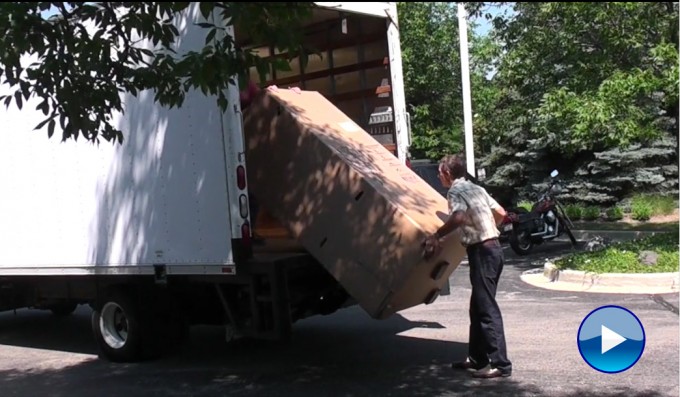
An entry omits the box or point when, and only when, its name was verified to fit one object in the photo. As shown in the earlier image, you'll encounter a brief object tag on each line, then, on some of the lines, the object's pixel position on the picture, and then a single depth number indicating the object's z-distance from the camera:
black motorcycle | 13.88
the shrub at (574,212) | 19.28
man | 5.89
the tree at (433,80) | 18.55
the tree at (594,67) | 9.97
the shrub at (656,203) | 18.48
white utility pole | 16.14
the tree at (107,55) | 3.83
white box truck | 6.07
